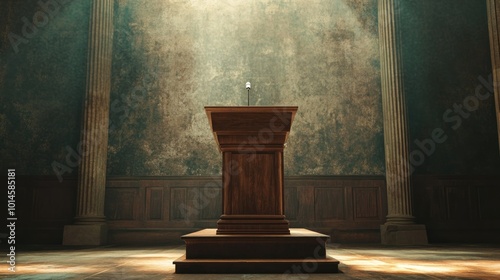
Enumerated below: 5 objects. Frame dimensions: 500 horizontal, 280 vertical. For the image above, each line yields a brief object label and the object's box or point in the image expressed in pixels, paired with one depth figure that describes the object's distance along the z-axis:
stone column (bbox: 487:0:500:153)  7.31
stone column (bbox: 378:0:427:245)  9.48
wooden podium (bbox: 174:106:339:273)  4.49
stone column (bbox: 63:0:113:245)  9.47
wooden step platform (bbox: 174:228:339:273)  4.57
